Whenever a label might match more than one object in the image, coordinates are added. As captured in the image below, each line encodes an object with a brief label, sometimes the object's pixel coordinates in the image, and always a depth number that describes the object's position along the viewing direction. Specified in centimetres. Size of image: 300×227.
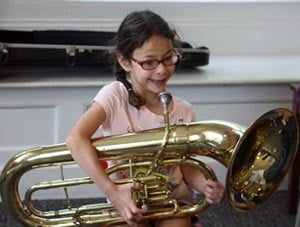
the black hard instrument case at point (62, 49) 224
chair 238
